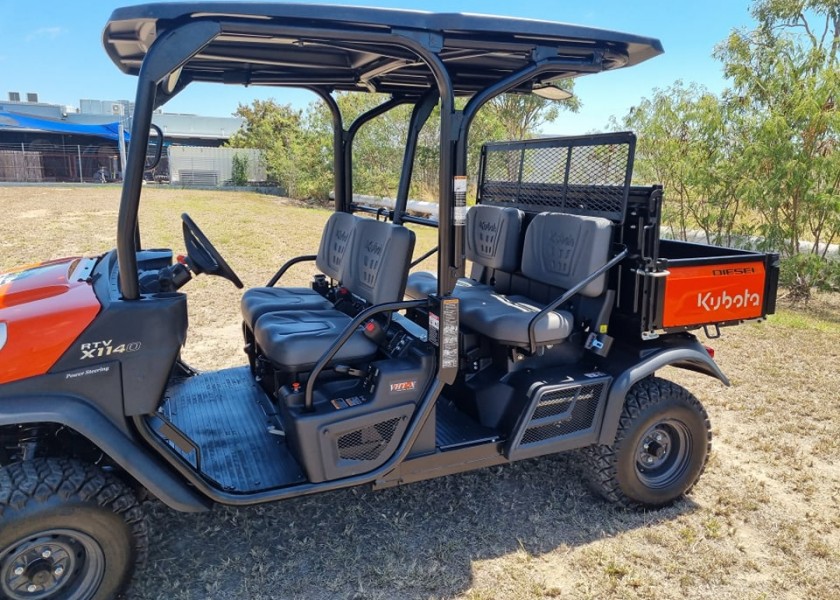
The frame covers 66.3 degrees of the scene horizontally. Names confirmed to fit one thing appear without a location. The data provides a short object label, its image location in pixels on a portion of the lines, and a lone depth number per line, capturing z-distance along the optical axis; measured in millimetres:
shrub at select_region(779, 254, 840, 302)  7410
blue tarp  27016
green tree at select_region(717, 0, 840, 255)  7012
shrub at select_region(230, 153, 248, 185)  24953
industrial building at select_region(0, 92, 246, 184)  26359
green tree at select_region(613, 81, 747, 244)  7668
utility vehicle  2145
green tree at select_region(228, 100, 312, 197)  20312
